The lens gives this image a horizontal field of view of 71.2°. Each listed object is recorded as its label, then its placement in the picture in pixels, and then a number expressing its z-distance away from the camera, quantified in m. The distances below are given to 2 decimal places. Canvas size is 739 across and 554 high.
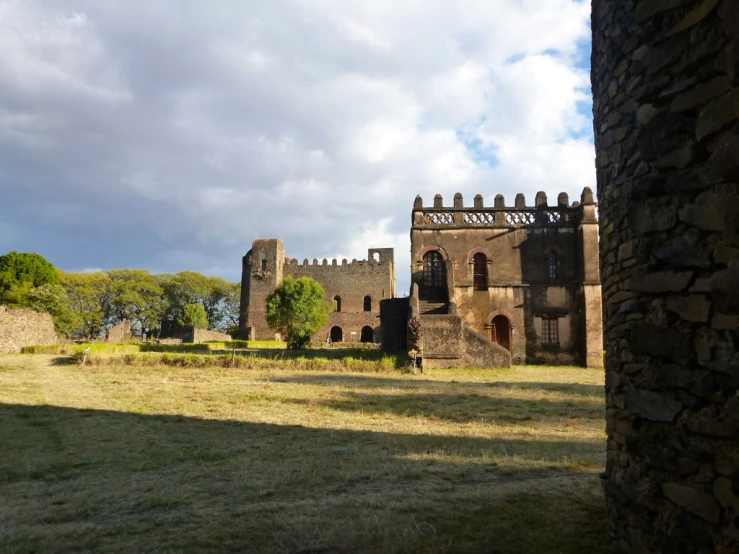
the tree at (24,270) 43.45
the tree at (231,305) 64.50
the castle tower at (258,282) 47.16
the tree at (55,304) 39.72
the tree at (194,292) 60.22
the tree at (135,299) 54.78
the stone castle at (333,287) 47.38
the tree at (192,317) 53.88
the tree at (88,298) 50.69
